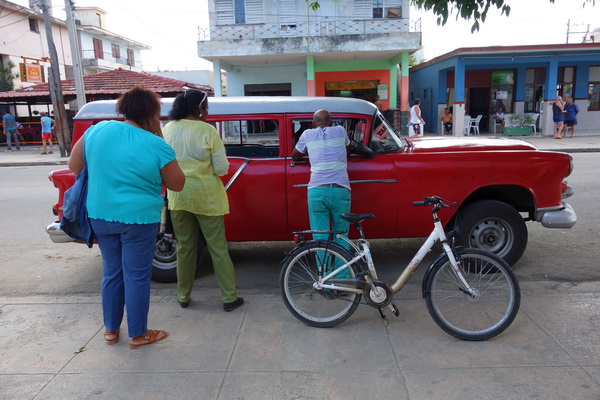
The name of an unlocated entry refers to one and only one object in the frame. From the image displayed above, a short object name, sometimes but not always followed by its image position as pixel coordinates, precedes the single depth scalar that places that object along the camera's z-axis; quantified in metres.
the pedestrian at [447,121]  20.88
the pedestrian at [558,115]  18.77
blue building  19.92
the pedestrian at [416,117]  17.58
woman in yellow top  3.90
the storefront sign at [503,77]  22.00
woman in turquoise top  3.25
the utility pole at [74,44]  16.67
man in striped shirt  4.20
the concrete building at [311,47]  20.31
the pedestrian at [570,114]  18.98
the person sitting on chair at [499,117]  21.17
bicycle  3.53
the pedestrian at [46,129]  19.55
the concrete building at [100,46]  39.94
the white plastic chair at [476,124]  21.04
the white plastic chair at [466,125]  20.61
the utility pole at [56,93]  17.50
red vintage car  4.72
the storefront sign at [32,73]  28.27
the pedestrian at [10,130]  20.99
